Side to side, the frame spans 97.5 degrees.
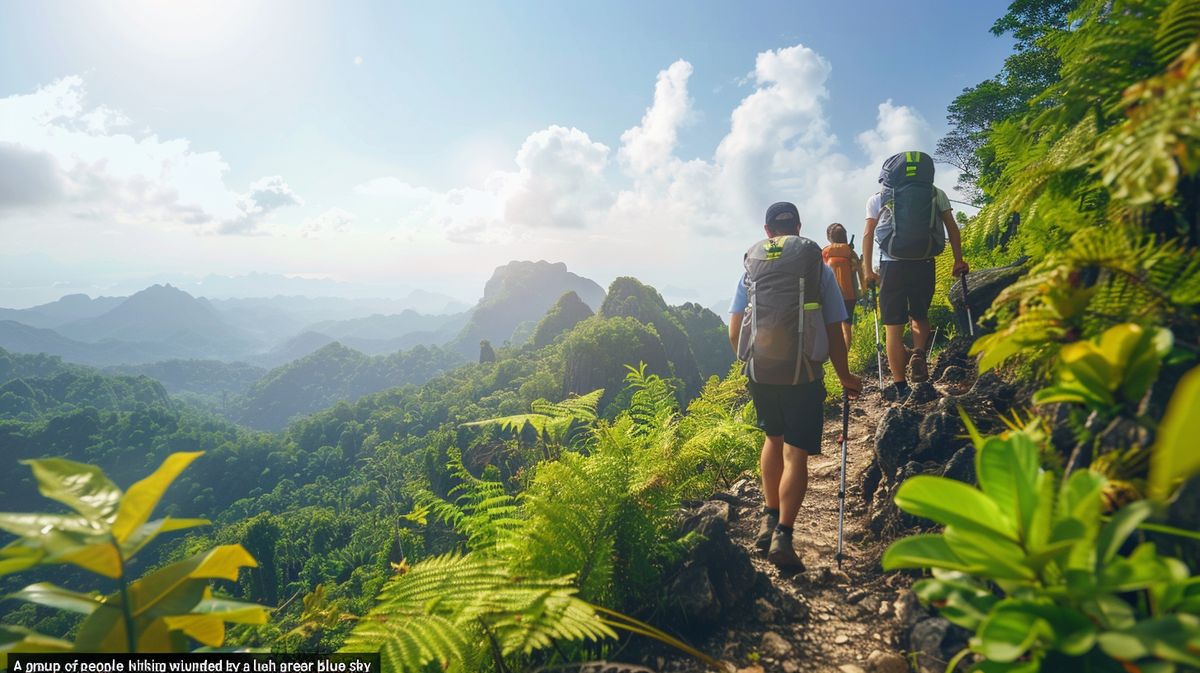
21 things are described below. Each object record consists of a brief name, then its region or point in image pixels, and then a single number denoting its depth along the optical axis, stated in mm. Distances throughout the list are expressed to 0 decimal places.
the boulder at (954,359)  5438
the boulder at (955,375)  5281
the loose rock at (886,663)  2299
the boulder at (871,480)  4064
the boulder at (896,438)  3668
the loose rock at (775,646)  2512
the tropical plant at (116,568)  1313
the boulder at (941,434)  3467
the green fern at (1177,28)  1832
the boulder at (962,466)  2996
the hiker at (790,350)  3363
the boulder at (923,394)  4762
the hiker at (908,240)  4773
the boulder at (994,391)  3368
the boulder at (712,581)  2656
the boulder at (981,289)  4773
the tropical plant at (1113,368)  1473
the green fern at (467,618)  1942
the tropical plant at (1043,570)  1169
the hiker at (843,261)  6488
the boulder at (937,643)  2100
